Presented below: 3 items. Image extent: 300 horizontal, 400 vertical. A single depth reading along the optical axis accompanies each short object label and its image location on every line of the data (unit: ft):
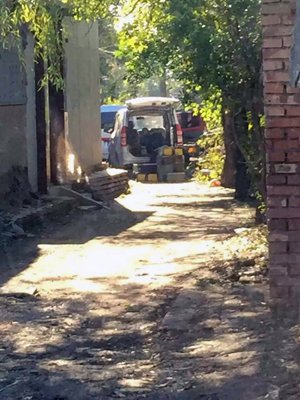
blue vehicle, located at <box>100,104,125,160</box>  110.32
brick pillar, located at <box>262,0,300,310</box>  25.58
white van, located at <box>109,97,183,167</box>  90.33
